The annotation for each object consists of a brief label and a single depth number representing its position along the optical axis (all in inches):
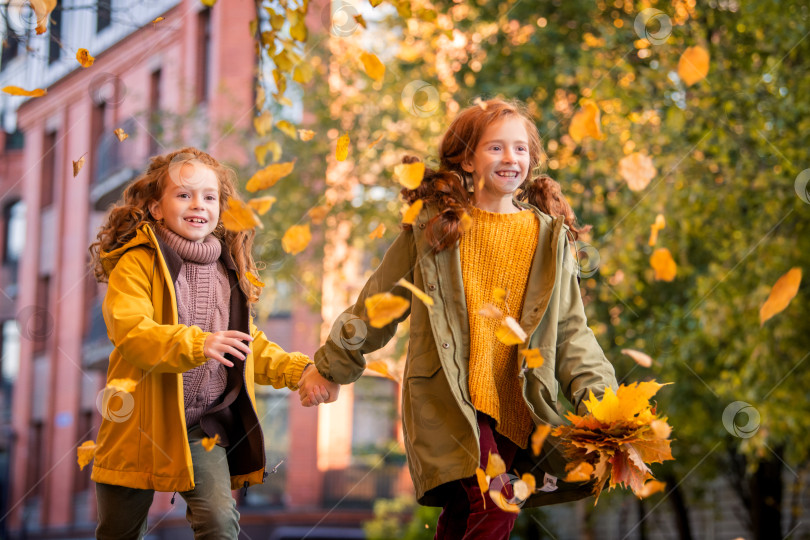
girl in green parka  226.5
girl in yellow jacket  225.0
